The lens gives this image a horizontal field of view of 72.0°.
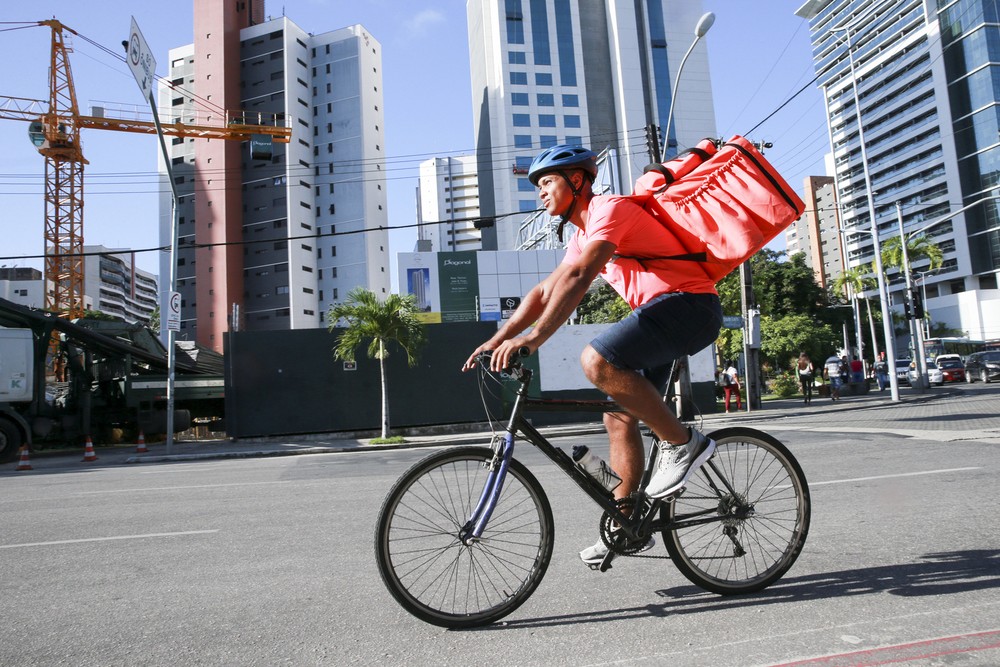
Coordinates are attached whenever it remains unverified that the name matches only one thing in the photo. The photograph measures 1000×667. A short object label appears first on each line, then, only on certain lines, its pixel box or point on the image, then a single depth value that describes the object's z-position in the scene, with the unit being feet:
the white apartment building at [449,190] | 518.37
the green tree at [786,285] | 171.53
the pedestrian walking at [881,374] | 109.19
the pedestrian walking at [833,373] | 81.71
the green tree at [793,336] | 104.58
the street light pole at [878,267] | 77.40
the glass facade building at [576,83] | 296.92
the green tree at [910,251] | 154.20
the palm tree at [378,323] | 57.82
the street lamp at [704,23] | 53.78
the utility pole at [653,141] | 66.08
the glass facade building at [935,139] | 273.54
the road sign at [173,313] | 55.57
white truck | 53.93
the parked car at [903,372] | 144.50
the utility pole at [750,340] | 66.90
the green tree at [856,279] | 172.86
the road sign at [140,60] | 56.80
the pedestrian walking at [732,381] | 74.08
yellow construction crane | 166.40
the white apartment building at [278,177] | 262.06
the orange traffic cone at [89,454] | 48.31
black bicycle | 8.52
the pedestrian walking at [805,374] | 78.59
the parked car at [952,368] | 128.23
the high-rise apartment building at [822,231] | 427.33
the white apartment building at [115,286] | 432.66
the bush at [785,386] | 110.52
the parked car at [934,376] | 123.75
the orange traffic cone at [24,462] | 41.60
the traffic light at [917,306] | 91.25
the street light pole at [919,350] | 90.53
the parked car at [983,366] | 117.39
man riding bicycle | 8.67
